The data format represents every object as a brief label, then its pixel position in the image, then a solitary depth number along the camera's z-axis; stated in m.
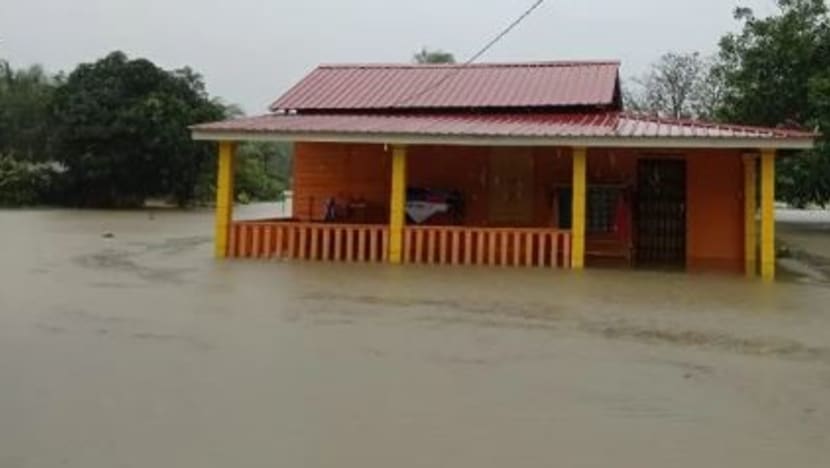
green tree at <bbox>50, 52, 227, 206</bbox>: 36.16
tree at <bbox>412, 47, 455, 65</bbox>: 61.75
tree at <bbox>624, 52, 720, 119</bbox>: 44.62
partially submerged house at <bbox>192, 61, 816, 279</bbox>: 14.72
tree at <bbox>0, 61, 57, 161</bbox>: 45.97
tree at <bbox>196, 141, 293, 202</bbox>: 42.06
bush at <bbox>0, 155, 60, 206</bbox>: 37.09
